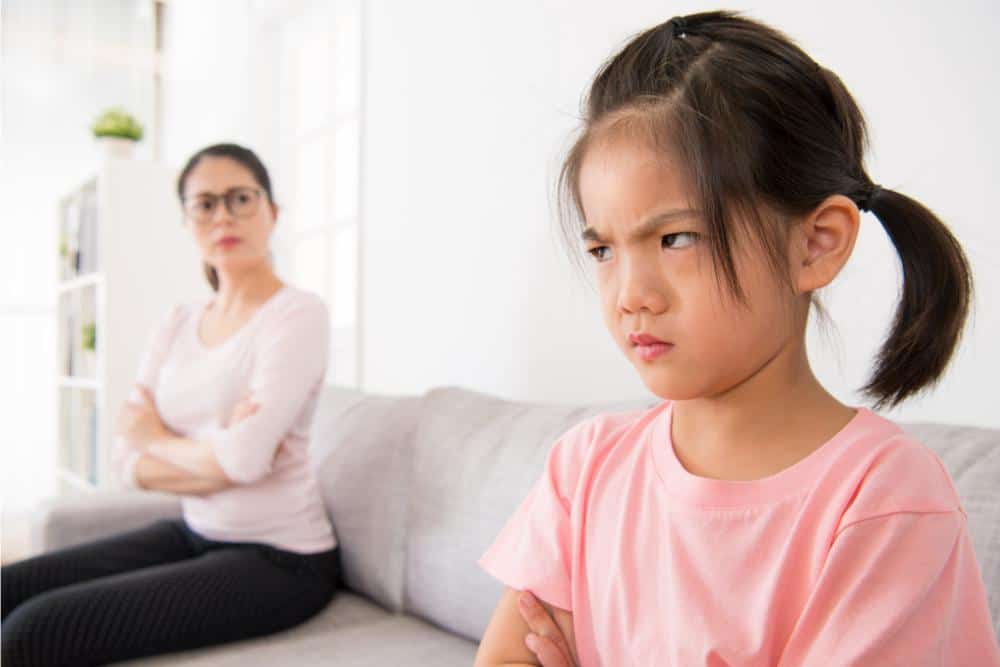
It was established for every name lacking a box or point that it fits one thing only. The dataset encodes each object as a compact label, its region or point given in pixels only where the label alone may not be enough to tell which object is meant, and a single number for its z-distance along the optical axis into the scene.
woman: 1.33
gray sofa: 1.36
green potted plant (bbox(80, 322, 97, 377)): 3.25
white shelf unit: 3.08
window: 2.77
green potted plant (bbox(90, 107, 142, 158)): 3.33
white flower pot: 3.35
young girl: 0.60
